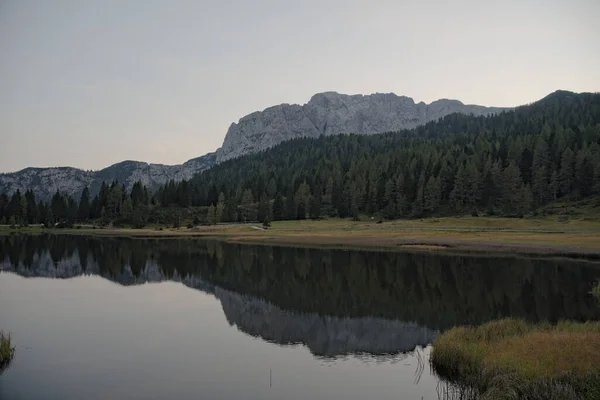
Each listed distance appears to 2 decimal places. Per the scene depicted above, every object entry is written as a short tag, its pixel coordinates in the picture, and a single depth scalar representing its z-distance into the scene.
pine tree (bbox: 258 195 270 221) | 170.68
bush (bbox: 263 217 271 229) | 143.43
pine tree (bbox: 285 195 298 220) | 169.75
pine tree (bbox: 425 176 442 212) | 144.62
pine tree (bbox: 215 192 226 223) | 179.12
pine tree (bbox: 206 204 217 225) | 178.62
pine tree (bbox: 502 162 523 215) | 128.25
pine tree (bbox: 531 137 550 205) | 134.12
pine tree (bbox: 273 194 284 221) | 171.62
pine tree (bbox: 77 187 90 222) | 196.38
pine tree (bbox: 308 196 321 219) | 165.50
